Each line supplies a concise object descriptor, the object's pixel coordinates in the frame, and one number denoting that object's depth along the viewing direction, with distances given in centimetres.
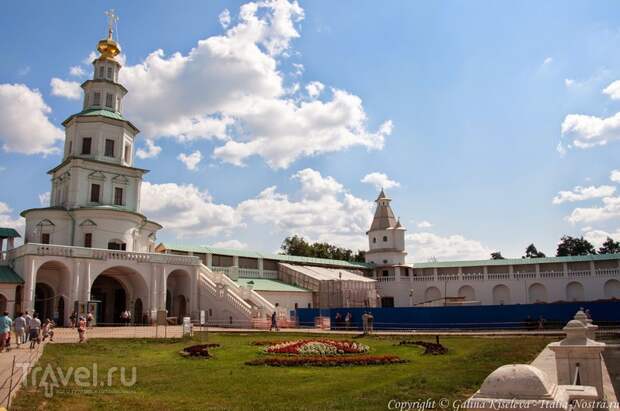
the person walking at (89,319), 3395
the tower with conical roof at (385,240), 6844
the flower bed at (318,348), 2030
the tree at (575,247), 8862
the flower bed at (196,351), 1983
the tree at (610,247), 8750
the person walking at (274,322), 3490
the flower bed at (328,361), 1739
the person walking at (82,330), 2416
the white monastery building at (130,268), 3753
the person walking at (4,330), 1930
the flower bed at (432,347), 2041
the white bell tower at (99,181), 4150
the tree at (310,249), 8219
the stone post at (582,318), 1205
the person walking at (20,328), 2082
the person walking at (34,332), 2142
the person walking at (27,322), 2303
